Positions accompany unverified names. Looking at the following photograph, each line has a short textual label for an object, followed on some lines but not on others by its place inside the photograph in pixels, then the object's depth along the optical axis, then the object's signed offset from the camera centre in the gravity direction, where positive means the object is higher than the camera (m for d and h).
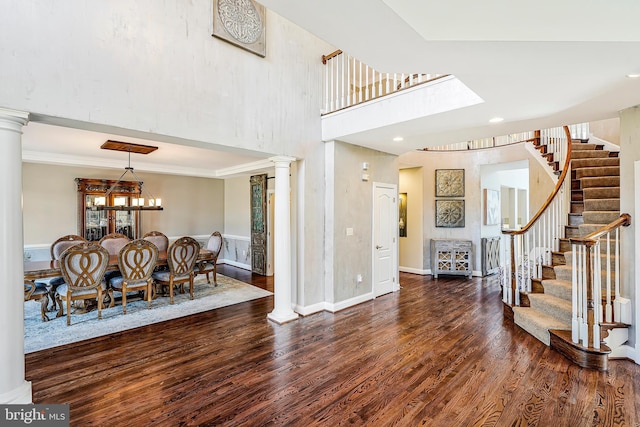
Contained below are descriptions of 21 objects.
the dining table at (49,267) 4.03 -0.76
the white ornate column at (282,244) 4.21 -0.44
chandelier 5.06 +0.53
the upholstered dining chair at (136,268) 4.47 -0.80
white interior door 5.36 -0.50
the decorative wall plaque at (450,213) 7.03 -0.06
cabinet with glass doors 6.52 +0.06
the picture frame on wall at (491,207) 6.99 +0.07
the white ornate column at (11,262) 2.18 -0.34
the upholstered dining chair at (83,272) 3.98 -0.77
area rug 3.66 -1.46
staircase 3.53 -0.31
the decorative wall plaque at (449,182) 7.04 +0.65
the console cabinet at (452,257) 6.76 -1.05
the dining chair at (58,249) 4.61 -0.58
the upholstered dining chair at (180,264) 4.97 -0.83
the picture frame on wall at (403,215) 7.53 -0.10
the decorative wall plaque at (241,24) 3.51 +2.29
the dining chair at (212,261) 5.78 -0.94
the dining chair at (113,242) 5.65 -0.52
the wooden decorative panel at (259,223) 7.18 -0.25
